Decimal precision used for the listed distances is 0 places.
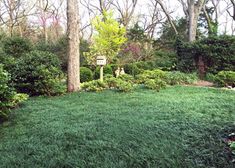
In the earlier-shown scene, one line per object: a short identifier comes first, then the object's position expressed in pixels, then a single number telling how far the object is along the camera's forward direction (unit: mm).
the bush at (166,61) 8263
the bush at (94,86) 4777
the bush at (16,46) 7381
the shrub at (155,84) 4885
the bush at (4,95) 2737
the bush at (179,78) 5806
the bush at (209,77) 6871
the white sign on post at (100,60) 5541
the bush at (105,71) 7137
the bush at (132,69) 7761
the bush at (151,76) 5669
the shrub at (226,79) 5411
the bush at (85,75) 6679
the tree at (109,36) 9324
